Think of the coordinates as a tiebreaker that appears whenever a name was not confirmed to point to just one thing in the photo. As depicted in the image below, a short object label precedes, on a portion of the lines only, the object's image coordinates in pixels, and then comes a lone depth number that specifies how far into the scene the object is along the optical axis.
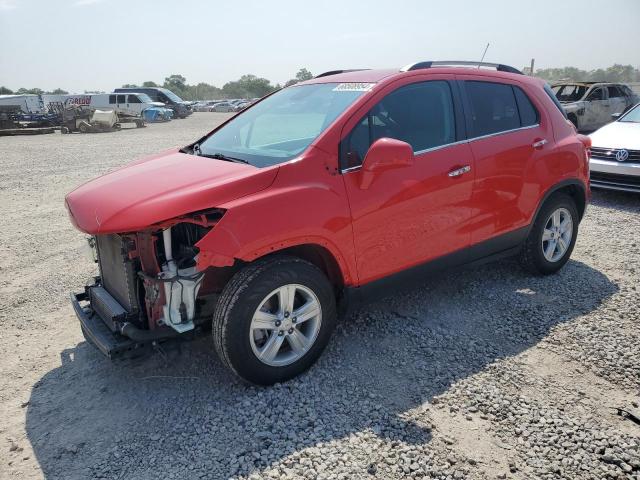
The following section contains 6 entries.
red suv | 2.90
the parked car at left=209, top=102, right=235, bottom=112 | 50.92
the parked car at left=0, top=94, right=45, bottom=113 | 27.25
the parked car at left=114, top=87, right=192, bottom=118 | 34.84
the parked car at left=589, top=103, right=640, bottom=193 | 7.44
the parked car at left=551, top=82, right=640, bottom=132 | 13.71
